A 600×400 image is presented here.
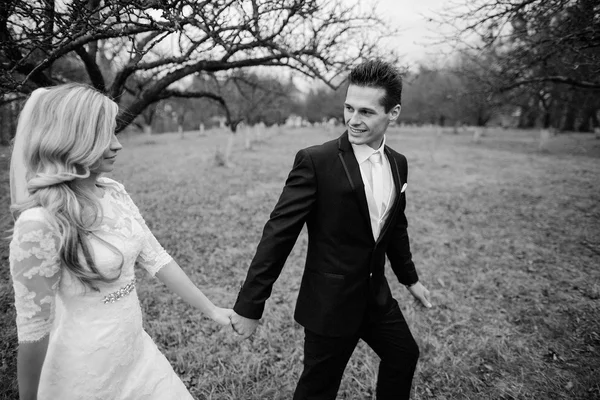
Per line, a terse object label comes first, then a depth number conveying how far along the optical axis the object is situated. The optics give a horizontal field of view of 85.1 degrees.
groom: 1.97
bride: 1.37
